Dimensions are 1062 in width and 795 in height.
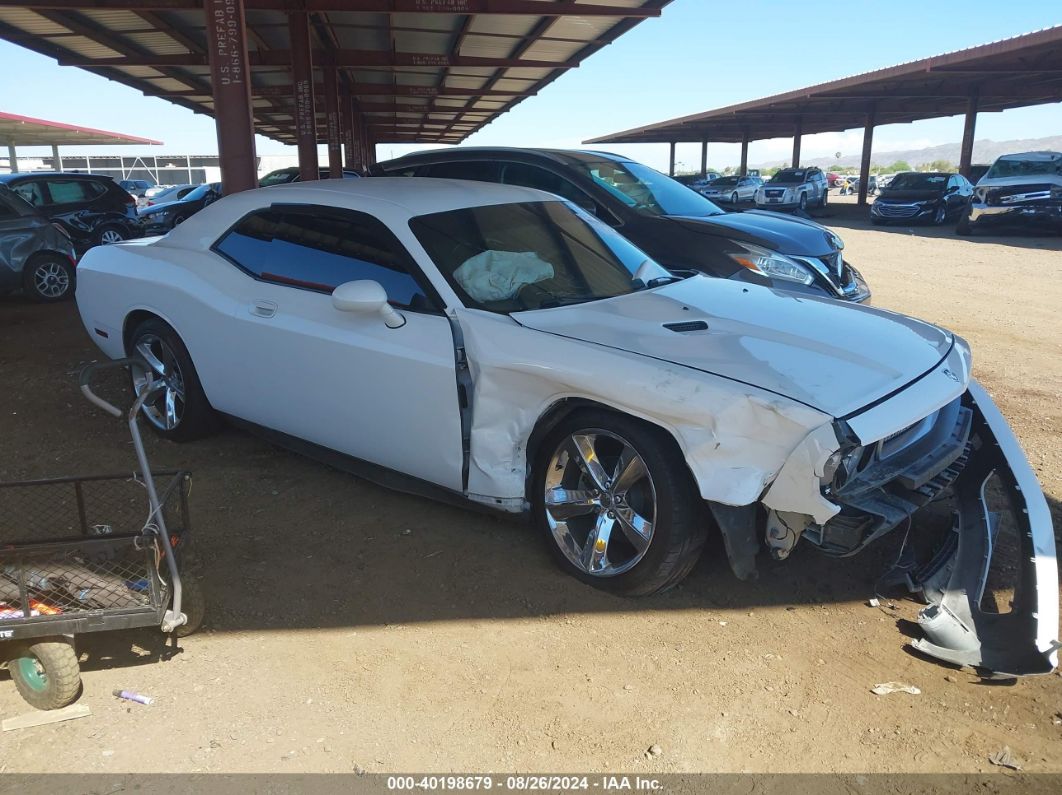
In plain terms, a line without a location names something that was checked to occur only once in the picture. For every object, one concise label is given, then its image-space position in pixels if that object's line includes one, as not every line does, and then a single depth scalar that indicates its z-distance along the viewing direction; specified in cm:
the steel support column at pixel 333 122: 2038
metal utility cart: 270
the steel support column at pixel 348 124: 2550
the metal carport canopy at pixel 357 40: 1382
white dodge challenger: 286
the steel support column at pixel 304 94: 1462
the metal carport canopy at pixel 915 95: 2278
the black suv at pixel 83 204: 1286
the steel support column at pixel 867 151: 3600
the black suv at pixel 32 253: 950
